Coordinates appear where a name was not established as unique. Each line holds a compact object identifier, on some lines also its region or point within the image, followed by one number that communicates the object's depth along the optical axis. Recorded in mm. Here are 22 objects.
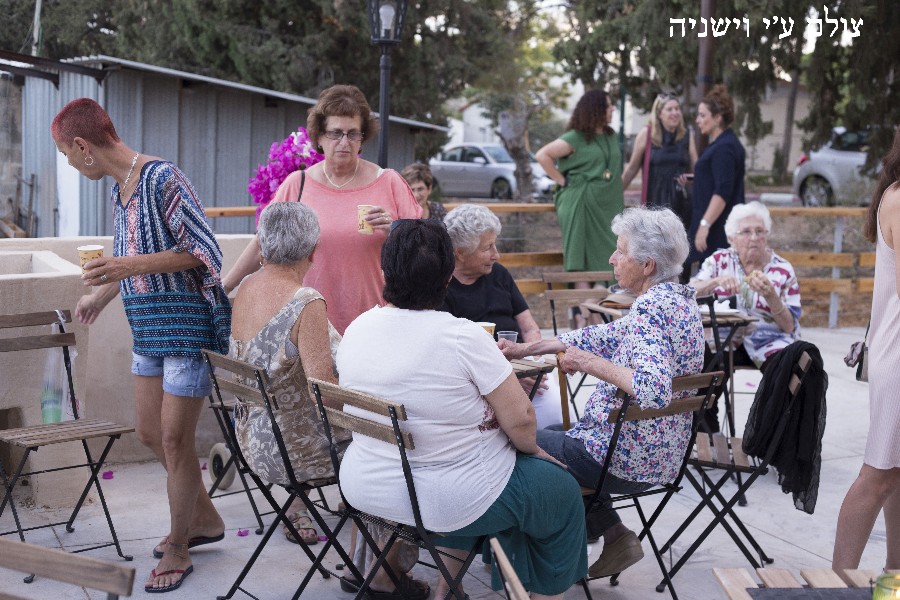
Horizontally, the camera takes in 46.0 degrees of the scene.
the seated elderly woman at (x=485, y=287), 4387
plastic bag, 4562
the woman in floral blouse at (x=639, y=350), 3477
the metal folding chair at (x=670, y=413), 3398
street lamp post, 6625
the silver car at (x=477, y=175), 25500
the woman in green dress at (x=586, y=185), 7148
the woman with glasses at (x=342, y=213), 4277
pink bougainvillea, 5730
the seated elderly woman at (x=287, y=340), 3564
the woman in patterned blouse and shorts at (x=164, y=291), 3740
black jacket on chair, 3801
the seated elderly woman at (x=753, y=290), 5219
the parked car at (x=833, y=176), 17422
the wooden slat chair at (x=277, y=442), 3439
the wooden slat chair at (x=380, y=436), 2955
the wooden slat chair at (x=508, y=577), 1881
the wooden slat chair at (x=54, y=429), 3973
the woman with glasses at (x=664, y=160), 7575
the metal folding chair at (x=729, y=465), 3803
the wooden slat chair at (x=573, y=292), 5500
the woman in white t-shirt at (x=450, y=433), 3031
